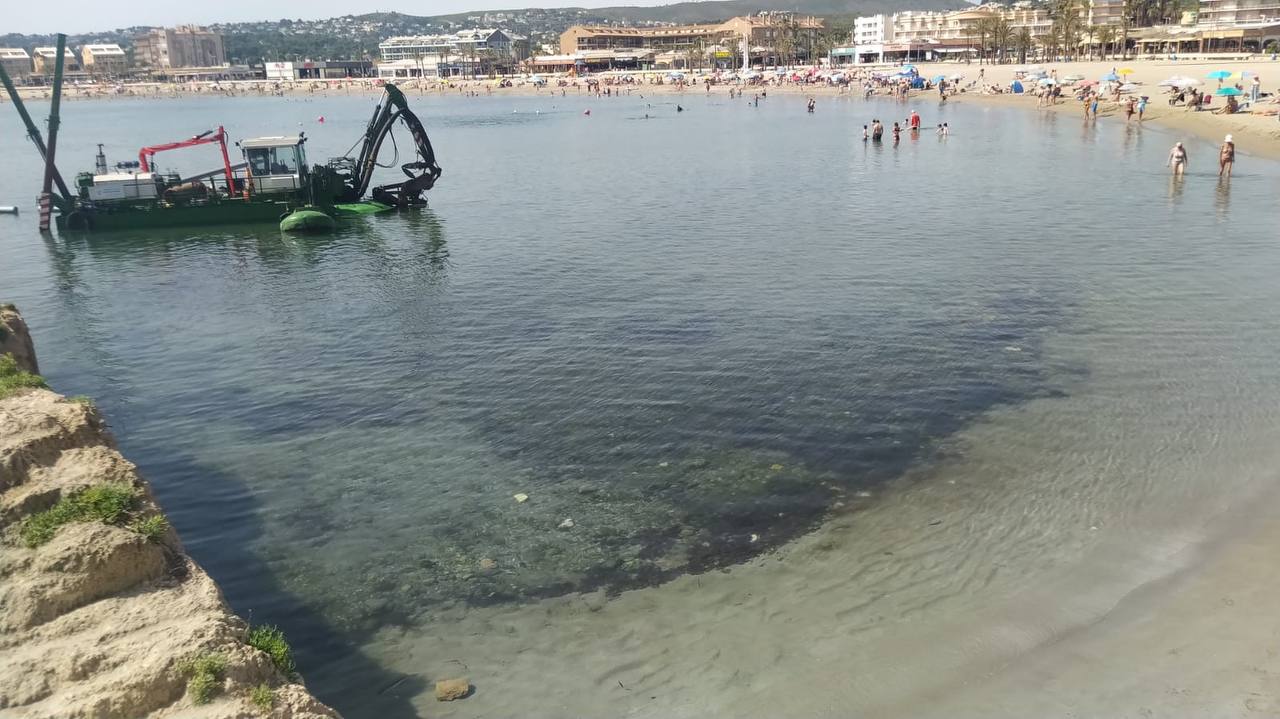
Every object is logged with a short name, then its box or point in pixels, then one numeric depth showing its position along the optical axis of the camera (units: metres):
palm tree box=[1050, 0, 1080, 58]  137.10
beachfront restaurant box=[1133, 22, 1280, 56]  130.45
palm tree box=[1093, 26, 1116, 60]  136.25
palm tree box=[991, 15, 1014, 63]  158.50
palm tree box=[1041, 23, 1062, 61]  141.60
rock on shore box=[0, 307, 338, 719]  7.38
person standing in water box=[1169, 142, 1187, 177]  43.47
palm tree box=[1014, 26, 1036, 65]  144.25
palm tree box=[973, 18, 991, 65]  163.50
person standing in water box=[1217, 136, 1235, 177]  41.94
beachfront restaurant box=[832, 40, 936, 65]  195.00
